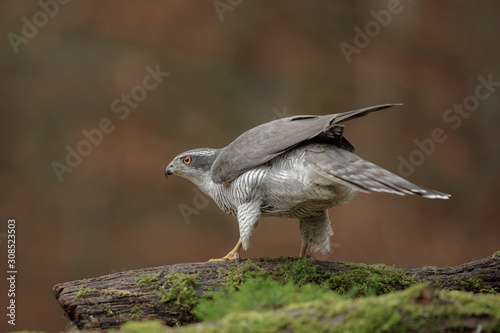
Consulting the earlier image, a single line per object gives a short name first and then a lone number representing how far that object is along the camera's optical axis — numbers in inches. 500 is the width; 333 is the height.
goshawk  315.6
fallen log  324.8
